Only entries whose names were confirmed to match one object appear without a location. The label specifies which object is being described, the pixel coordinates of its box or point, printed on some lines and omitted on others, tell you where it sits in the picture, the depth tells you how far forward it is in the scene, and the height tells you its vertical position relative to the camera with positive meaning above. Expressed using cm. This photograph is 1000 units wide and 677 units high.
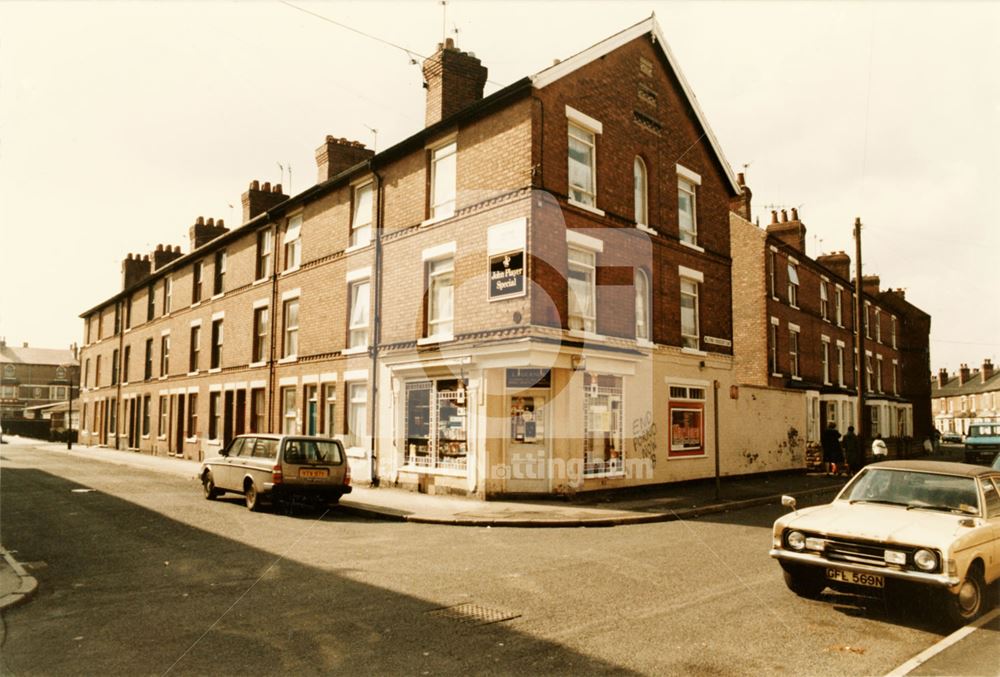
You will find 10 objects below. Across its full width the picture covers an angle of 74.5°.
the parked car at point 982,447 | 3216 -222
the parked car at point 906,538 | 604 -130
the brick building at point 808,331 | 2678 +331
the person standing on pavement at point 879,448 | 2255 -162
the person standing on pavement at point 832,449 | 2350 -170
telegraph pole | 2214 +208
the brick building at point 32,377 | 9094 +277
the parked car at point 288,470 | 1365 -153
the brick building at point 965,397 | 7231 +57
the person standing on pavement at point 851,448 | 2714 -199
